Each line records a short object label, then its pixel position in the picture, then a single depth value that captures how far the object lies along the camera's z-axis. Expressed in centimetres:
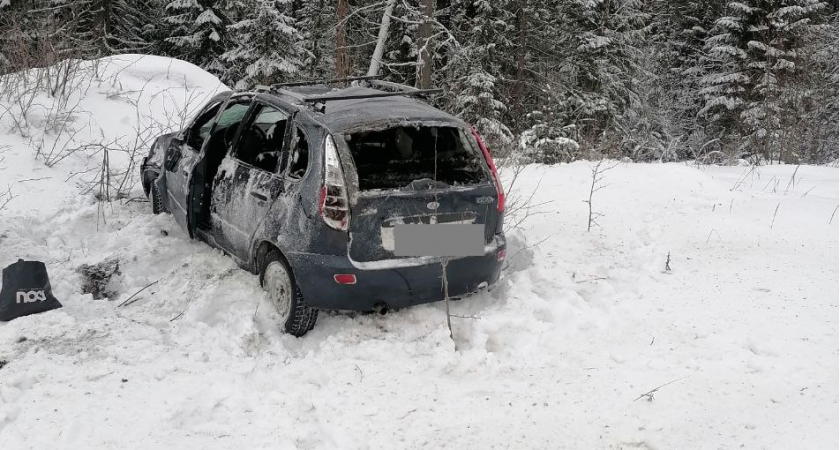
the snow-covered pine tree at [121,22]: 2844
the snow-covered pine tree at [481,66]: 2055
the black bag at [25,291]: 432
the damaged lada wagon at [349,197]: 413
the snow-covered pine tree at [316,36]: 2205
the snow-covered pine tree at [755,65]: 2542
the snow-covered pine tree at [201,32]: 2855
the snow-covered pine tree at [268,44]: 2202
